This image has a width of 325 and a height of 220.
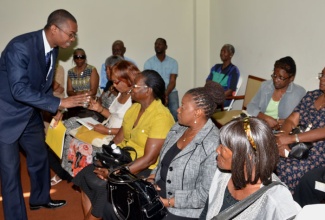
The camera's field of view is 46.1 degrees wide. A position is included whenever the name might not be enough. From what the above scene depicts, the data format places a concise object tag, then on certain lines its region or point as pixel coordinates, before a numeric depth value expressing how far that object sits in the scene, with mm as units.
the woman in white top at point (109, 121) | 3471
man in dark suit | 2934
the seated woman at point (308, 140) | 2924
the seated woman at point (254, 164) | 1676
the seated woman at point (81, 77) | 5364
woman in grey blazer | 2367
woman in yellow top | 2842
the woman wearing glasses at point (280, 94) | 3717
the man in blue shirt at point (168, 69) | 5836
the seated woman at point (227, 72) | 5211
